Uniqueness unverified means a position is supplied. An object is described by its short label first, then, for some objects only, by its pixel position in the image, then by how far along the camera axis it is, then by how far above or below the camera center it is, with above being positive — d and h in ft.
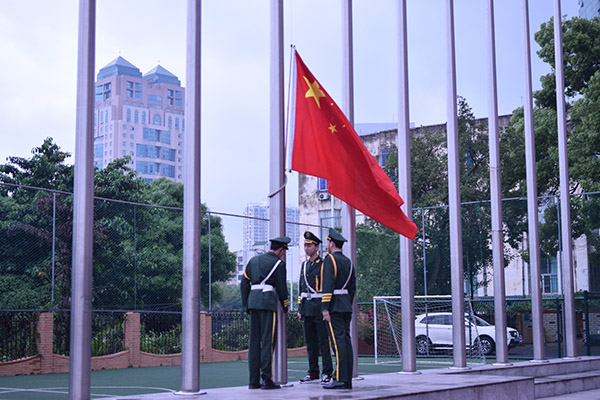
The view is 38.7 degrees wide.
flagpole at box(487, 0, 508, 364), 49.52 +5.54
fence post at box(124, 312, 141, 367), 67.36 -2.65
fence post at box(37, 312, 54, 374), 59.67 -2.56
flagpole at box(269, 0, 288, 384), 34.19 +5.83
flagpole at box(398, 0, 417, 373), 41.98 +5.37
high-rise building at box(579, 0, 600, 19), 177.27 +62.23
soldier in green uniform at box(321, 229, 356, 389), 33.65 -0.28
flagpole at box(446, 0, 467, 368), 45.21 +4.98
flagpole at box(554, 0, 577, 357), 57.21 +7.14
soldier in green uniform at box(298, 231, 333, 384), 37.47 -0.62
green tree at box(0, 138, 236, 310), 58.23 +3.78
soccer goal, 77.46 -3.09
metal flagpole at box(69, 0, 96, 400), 26.45 +2.85
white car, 79.51 -3.22
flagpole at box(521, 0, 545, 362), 54.08 +7.99
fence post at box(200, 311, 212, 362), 74.58 -2.99
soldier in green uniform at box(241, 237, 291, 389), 33.14 -0.12
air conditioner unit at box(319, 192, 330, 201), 155.74 +18.92
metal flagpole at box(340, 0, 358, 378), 38.89 +9.26
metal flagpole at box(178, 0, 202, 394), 30.19 +3.13
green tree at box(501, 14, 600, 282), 86.69 +18.66
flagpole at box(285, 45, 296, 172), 35.14 +7.89
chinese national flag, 36.24 +6.15
